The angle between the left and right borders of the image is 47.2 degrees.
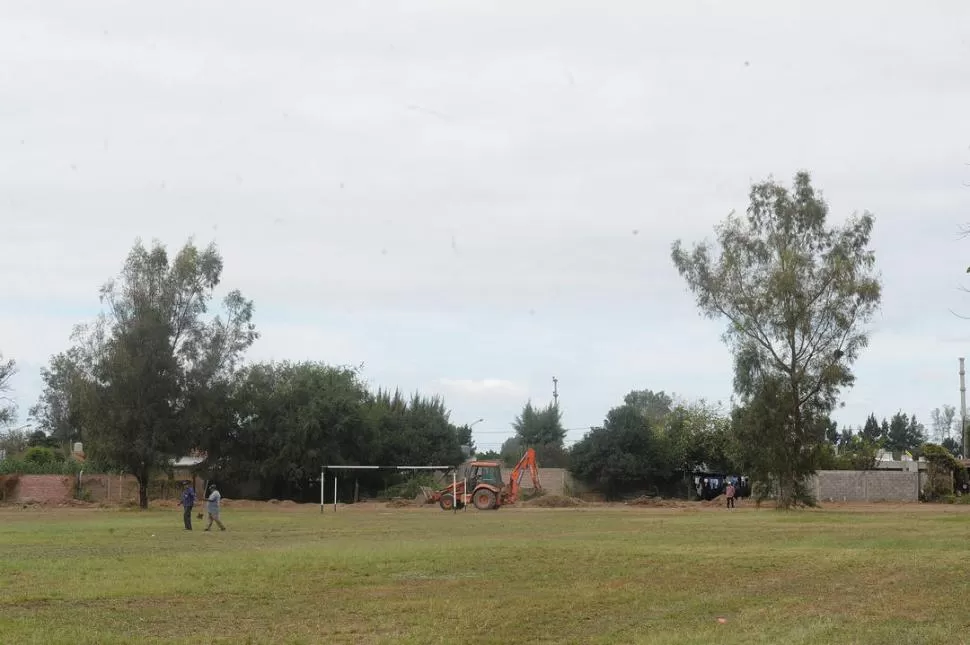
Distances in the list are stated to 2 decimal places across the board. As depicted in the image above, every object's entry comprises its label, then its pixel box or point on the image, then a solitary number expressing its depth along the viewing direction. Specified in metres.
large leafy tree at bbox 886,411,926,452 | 175.38
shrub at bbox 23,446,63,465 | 85.12
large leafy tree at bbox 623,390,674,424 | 188.34
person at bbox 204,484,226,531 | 38.62
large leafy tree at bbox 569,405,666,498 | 79.56
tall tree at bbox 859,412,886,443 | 177.25
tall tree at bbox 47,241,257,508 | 61.50
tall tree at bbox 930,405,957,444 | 188.45
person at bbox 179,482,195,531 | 39.31
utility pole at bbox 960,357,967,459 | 102.80
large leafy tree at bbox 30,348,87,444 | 97.39
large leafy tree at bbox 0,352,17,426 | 82.56
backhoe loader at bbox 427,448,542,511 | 61.22
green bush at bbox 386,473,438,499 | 74.12
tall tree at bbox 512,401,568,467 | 112.38
